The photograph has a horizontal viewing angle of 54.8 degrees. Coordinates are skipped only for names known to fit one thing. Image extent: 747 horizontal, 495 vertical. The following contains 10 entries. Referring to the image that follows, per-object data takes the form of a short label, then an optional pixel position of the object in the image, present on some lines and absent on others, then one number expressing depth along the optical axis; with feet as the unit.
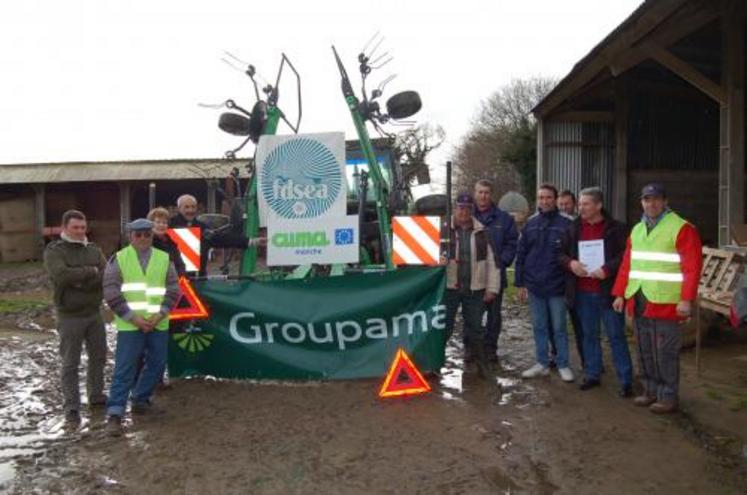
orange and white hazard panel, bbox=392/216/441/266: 22.35
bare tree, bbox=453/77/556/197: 142.51
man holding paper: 20.68
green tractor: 25.50
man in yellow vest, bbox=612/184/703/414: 18.28
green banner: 21.98
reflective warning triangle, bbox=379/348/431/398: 20.63
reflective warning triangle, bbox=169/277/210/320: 22.17
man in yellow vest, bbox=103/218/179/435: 18.83
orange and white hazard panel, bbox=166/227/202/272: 23.70
